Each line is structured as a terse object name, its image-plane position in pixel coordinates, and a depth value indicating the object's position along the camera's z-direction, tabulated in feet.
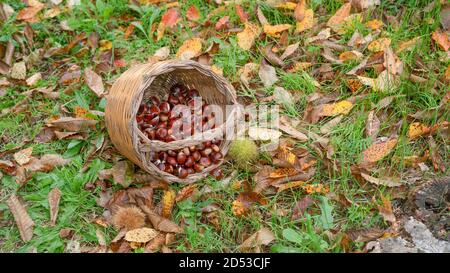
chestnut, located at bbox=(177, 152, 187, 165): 9.37
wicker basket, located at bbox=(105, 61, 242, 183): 8.57
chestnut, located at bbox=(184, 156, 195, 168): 9.42
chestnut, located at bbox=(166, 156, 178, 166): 9.36
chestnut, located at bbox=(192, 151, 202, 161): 9.46
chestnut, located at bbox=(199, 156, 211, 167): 9.45
